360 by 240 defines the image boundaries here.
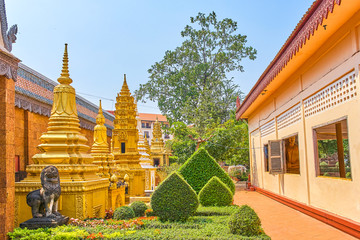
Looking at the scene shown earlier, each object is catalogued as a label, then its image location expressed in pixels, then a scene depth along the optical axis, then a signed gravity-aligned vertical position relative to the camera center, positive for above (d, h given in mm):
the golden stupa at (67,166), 7887 -154
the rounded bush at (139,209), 8336 -1183
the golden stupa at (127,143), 17812 +713
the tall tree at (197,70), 30766 +7256
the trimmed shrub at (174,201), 7180 -893
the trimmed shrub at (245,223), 5902 -1128
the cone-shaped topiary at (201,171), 10508 -479
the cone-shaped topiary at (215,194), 9227 -1009
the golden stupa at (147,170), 19703 -734
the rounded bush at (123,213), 7805 -1201
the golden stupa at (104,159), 11883 -55
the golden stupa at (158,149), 37594 +700
